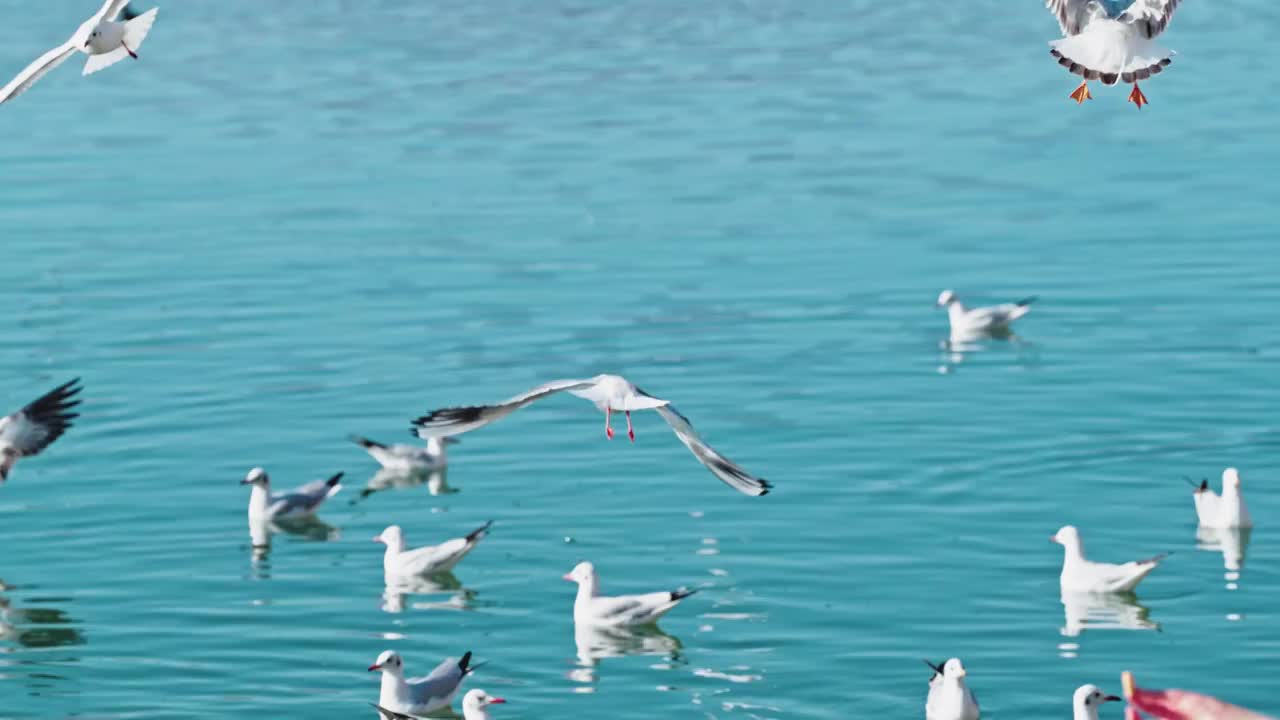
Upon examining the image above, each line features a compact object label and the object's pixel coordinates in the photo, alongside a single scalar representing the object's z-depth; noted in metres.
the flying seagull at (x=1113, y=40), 17.41
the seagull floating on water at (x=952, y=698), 18.33
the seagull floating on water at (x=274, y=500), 25.59
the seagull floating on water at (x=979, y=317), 32.19
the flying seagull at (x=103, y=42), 20.91
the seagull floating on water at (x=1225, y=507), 23.44
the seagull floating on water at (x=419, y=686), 19.50
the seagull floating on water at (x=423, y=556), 23.31
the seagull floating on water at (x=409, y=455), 27.31
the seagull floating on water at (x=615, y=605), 21.41
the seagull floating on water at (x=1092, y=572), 21.73
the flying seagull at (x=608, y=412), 14.71
